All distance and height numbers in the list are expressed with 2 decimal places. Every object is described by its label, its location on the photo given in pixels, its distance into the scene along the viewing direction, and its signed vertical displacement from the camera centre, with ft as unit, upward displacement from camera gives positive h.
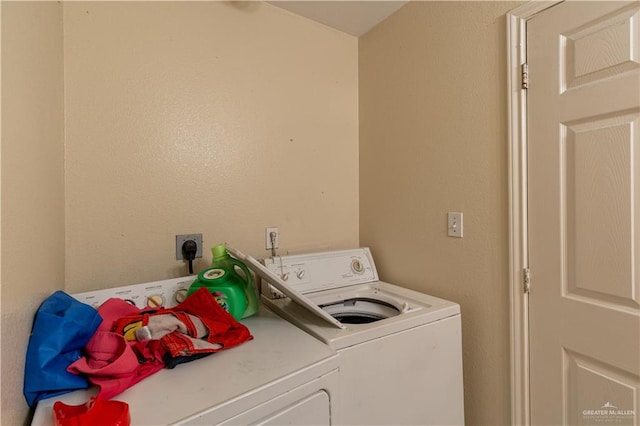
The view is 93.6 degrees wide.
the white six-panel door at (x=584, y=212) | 3.34 -0.03
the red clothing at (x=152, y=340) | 2.66 -1.32
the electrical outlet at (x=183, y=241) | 5.11 -0.48
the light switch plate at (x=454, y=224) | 4.95 -0.22
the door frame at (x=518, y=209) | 4.18 +0.02
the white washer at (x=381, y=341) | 3.48 -1.73
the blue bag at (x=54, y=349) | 2.52 -1.20
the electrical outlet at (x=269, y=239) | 5.94 -0.53
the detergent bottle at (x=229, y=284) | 4.11 -1.01
